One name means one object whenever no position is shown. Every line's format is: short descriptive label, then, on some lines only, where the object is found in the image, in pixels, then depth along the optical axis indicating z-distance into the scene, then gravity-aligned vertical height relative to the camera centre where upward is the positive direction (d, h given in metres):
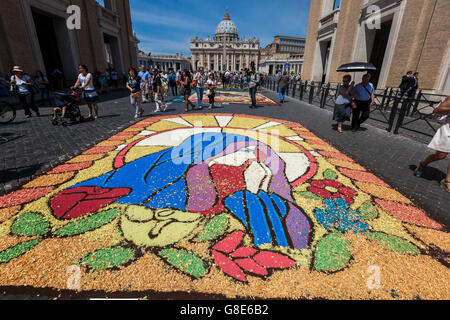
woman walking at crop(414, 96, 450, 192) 3.08 -0.70
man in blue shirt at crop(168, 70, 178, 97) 15.57 +0.31
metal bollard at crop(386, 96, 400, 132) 6.50 -0.75
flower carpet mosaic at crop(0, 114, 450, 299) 1.81 -1.59
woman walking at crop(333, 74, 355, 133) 6.35 -0.48
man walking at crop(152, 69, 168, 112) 8.98 -0.22
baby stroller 6.52 -0.75
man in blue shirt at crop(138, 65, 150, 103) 9.78 +0.06
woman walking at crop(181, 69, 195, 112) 8.76 -0.04
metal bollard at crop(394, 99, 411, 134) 6.44 -0.80
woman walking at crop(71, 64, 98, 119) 6.93 -0.11
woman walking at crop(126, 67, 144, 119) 7.47 -0.21
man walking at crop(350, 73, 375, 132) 6.22 -0.28
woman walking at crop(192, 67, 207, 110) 9.59 +0.06
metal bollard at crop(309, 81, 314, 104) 12.07 -0.45
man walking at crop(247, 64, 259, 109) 9.79 +0.21
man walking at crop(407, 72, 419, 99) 9.70 +0.14
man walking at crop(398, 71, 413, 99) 9.74 +0.28
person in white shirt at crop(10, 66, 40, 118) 7.09 -0.15
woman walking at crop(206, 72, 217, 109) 9.90 -0.06
